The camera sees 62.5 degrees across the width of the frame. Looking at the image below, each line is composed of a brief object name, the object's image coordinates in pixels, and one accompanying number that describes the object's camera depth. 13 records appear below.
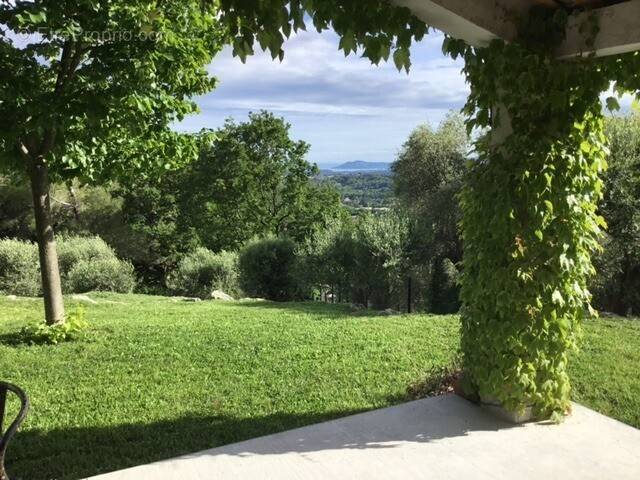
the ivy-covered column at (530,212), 3.33
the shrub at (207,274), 19.70
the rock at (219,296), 16.18
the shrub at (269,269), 18.09
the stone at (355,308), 10.99
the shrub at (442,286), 15.56
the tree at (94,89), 5.27
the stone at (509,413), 3.63
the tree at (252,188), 29.02
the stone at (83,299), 11.20
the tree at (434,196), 15.62
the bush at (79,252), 18.38
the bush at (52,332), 6.54
